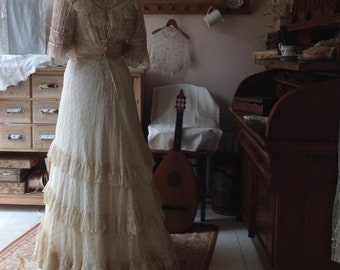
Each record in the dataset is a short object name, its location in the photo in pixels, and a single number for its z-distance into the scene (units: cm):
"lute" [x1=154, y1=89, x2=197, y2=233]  271
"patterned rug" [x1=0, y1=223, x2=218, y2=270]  235
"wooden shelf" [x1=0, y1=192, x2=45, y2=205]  304
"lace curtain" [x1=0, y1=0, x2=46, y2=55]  311
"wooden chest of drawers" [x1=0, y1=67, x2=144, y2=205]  288
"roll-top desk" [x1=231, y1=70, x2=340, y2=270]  174
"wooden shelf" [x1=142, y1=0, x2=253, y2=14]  315
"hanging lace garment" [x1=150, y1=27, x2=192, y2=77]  324
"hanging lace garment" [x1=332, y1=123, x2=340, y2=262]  174
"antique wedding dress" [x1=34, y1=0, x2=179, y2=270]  198
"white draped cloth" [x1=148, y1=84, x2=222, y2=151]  287
